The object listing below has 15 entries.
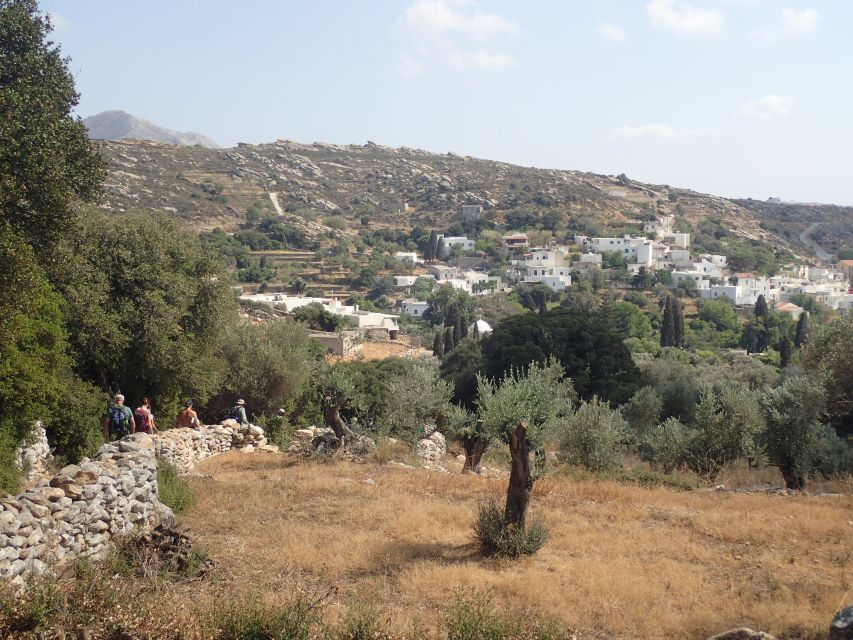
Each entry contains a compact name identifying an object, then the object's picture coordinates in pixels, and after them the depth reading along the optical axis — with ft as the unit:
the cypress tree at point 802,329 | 213.75
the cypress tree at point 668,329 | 221.66
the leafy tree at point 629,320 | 244.63
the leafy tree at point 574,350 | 115.44
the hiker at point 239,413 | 65.00
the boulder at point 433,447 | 59.77
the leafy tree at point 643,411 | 87.25
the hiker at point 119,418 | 46.50
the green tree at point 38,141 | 38.14
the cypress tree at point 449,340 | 201.58
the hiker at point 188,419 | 58.08
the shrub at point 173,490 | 35.76
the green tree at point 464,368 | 128.47
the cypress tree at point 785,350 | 163.94
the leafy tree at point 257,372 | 75.97
